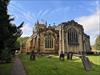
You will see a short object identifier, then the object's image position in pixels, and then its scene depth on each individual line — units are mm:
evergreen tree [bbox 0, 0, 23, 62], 6248
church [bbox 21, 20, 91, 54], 23581
